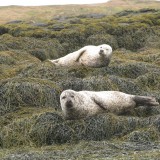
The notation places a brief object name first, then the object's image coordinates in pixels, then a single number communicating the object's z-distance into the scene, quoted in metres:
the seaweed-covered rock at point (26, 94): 18.50
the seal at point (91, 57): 23.34
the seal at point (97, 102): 16.77
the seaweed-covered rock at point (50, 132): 15.71
